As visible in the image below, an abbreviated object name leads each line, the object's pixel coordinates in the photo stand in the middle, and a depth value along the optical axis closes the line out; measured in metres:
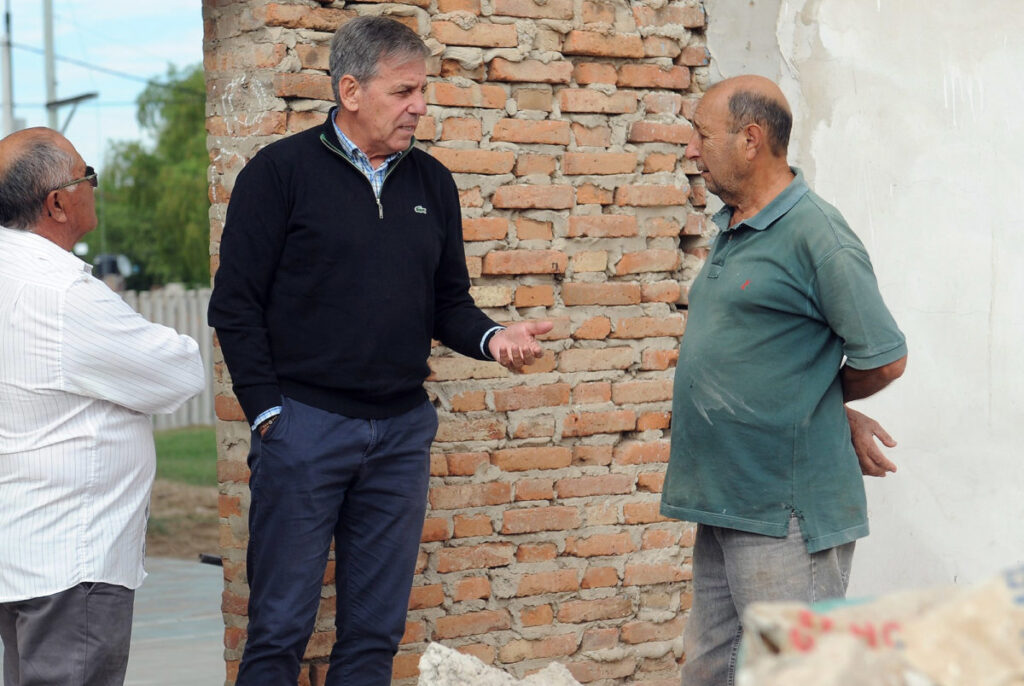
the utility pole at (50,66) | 21.78
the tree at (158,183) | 35.34
